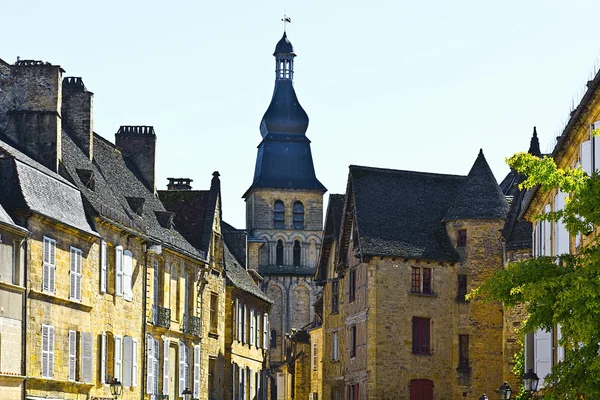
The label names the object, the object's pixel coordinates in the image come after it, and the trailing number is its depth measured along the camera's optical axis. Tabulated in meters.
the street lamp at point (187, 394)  48.31
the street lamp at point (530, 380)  36.00
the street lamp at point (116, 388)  40.50
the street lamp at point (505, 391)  38.44
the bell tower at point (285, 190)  138.38
